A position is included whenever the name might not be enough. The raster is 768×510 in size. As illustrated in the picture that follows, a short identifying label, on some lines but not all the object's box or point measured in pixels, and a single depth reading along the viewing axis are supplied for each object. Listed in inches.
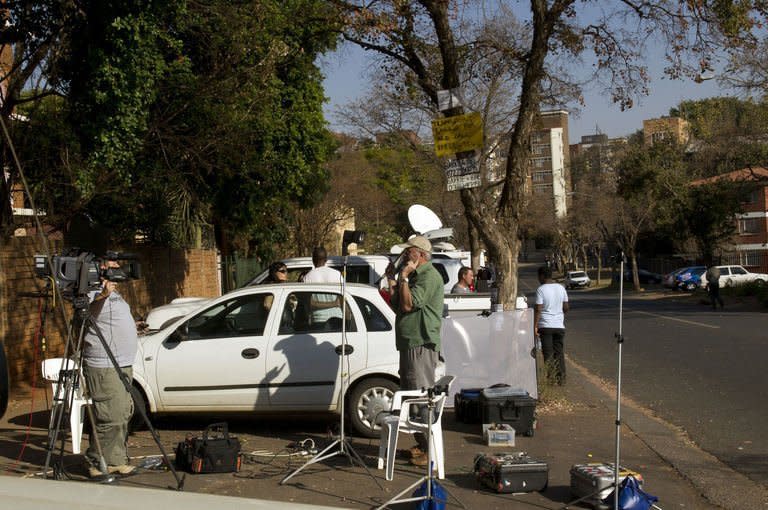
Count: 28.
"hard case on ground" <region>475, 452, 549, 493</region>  270.8
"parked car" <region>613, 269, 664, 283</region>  2532.0
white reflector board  406.6
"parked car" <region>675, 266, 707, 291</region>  1980.8
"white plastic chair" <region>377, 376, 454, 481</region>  284.8
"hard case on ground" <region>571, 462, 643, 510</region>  250.7
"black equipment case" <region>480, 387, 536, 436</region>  355.6
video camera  270.1
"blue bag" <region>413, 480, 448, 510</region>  229.3
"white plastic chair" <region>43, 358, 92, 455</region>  282.8
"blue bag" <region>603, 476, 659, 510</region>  243.1
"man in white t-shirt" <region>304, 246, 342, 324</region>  378.9
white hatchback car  366.3
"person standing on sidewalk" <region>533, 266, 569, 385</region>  466.0
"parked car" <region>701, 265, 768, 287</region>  1862.7
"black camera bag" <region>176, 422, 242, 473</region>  298.7
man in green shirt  309.4
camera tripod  269.1
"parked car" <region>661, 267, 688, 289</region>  2062.0
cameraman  291.4
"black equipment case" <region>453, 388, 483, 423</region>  379.6
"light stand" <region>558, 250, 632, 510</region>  235.1
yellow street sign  432.1
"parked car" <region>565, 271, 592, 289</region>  2432.3
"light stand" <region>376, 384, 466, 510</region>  231.0
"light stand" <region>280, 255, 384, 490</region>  287.4
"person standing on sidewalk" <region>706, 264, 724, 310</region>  1341.0
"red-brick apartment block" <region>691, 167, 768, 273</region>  2383.1
